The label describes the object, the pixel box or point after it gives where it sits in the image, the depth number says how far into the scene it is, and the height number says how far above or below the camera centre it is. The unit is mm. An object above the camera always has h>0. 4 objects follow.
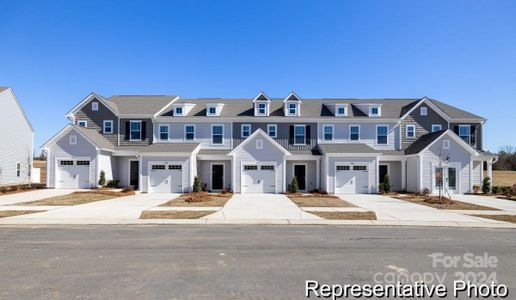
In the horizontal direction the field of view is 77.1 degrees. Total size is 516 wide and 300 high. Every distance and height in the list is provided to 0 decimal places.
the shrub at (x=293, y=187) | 26008 -2546
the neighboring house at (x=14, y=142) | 32406 +1447
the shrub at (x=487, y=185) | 26969 -2456
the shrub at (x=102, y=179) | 26619 -1968
